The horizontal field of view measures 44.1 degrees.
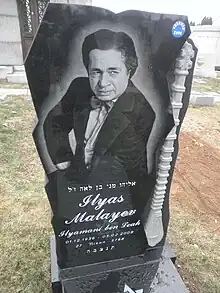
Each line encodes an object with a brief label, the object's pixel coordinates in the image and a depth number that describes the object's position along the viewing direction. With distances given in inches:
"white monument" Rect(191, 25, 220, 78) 532.4
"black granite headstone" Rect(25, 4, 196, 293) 44.0
